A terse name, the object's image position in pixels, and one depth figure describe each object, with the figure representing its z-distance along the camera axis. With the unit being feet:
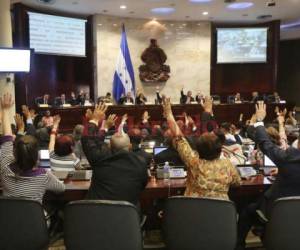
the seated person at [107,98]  36.21
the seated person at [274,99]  40.57
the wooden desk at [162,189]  9.62
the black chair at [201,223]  7.55
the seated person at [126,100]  36.82
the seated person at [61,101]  33.58
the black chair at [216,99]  40.56
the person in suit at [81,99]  34.53
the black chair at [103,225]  7.29
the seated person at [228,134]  15.00
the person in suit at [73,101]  34.30
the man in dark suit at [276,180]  8.57
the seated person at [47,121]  22.32
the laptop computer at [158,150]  12.58
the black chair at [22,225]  7.64
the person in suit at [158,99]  37.36
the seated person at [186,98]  38.45
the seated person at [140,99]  36.96
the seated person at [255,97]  41.06
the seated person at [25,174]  8.28
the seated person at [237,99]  40.05
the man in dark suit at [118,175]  8.47
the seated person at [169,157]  12.05
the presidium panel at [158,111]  32.04
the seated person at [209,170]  8.50
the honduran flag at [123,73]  38.91
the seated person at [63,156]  11.46
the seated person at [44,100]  32.97
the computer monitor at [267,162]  11.84
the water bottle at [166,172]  10.69
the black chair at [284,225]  7.54
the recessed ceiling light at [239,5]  34.81
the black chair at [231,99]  40.06
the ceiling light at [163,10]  36.07
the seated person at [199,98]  38.41
